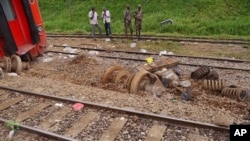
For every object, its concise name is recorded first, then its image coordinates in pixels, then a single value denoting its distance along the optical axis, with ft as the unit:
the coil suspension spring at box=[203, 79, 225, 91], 25.48
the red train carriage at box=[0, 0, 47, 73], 32.60
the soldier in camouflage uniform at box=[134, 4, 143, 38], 46.96
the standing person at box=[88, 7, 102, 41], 49.47
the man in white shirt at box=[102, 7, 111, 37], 49.01
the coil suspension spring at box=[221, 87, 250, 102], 23.62
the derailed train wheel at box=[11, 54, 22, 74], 32.78
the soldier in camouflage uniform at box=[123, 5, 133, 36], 48.44
